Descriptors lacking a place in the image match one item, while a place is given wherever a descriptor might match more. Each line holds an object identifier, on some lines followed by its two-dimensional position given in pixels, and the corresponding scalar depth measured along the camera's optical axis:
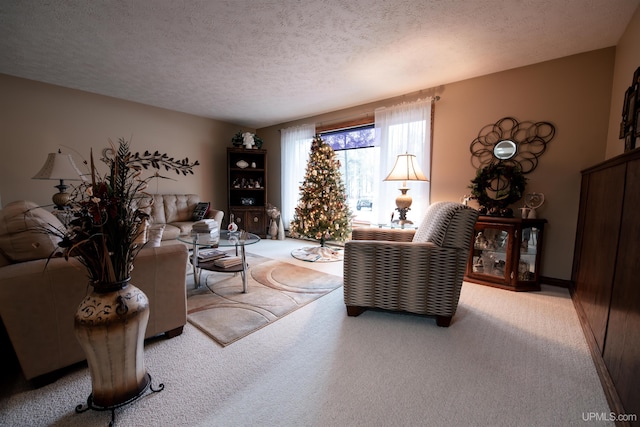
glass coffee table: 2.47
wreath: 2.79
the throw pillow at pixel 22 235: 1.33
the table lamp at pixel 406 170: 3.06
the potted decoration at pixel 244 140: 5.19
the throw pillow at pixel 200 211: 4.35
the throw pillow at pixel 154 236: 2.00
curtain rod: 4.18
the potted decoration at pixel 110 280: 1.05
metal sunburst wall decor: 2.81
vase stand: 1.16
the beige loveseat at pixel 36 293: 1.24
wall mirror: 2.93
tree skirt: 3.82
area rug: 1.96
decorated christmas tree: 4.02
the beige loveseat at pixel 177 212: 3.98
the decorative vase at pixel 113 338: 1.09
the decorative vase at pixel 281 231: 5.30
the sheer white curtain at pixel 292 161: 5.00
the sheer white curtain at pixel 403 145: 3.51
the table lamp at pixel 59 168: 2.75
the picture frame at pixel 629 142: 1.82
